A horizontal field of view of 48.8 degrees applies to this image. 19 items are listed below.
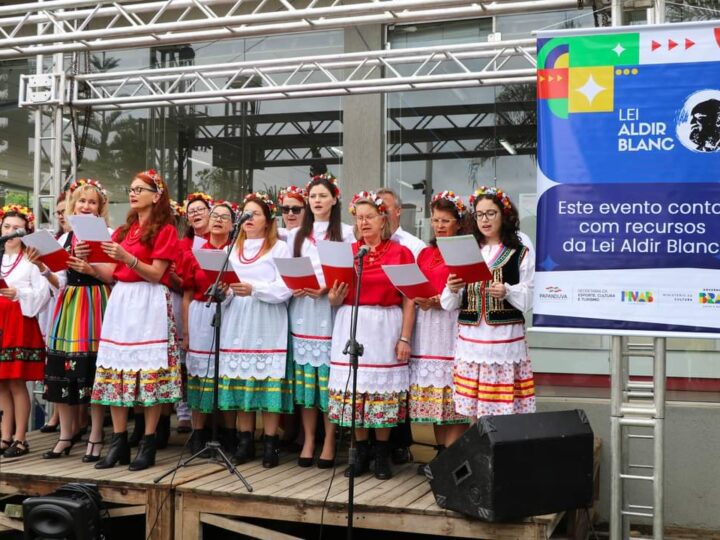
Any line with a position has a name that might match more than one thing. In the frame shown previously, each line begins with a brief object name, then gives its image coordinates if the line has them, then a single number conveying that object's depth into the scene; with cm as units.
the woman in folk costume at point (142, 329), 476
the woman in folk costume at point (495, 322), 433
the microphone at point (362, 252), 404
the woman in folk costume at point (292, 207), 535
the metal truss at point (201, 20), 489
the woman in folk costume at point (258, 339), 493
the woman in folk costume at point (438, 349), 471
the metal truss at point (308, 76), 662
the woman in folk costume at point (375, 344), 467
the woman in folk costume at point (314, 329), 496
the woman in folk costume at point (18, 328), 548
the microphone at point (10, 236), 411
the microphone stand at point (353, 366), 392
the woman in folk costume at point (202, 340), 522
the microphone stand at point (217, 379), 450
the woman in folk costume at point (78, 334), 504
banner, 379
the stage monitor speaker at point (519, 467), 376
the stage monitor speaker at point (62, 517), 427
